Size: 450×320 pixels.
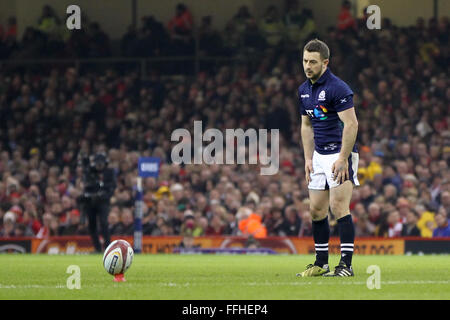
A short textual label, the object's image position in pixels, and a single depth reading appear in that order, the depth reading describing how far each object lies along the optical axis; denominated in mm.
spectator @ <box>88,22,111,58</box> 28609
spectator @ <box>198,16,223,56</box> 27609
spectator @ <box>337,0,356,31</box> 26188
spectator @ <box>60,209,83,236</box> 22516
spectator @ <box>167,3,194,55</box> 27922
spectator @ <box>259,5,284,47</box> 27031
